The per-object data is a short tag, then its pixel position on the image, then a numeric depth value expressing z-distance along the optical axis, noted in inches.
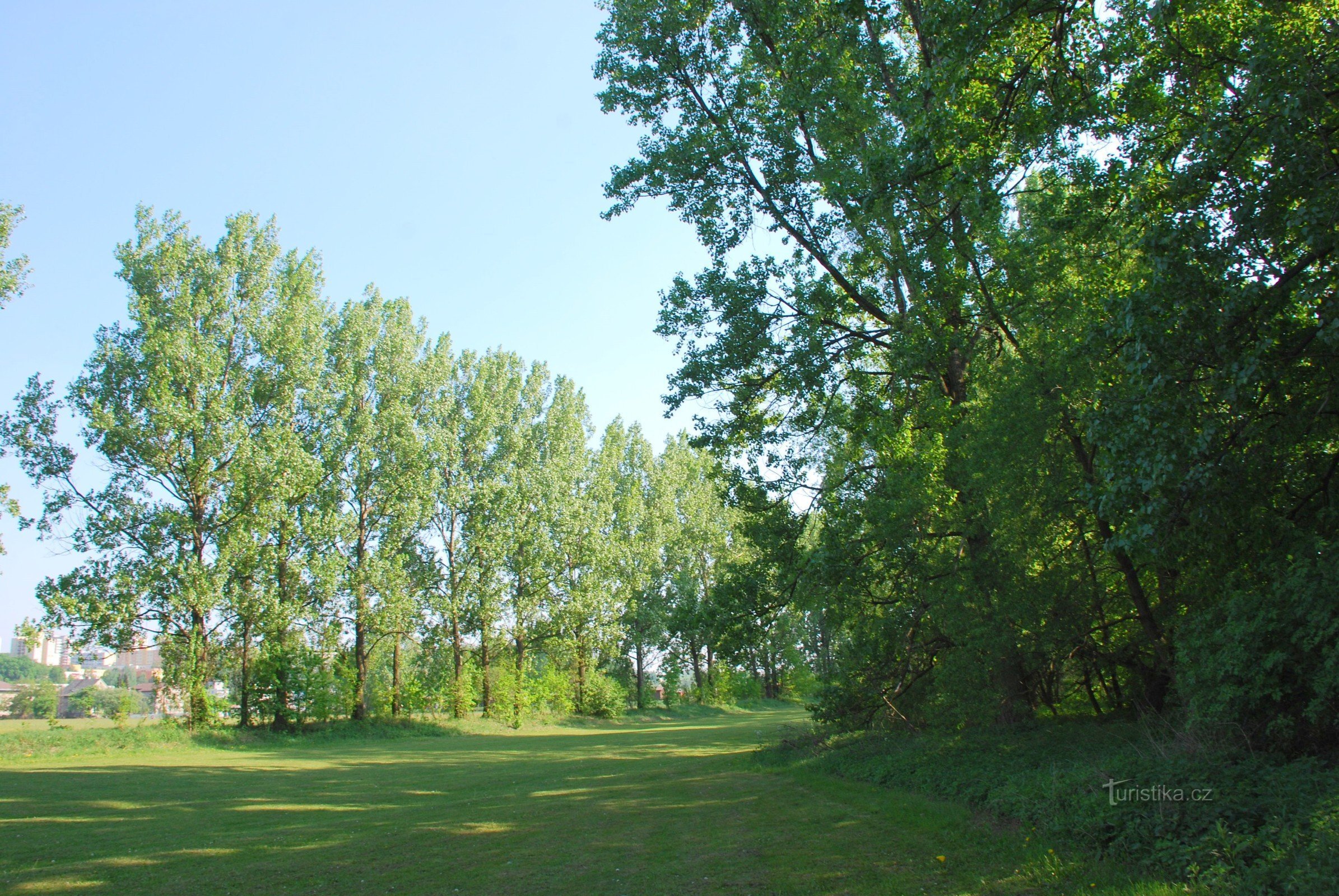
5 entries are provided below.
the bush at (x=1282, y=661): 251.6
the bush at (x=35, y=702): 1369.3
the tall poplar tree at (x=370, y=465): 1259.2
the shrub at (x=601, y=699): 1694.1
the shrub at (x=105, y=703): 938.7
